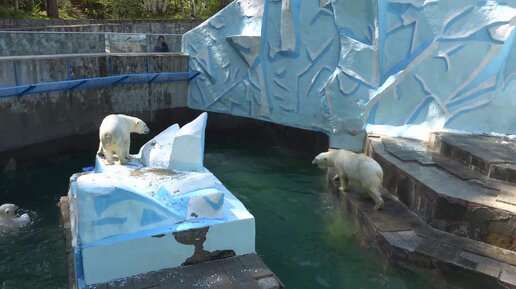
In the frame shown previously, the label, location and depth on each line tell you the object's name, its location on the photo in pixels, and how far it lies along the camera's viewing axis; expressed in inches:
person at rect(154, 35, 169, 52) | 574.6
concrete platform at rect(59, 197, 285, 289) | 178.4
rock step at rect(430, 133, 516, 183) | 269.1
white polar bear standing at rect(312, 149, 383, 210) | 280.8
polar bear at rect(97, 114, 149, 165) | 238.7
